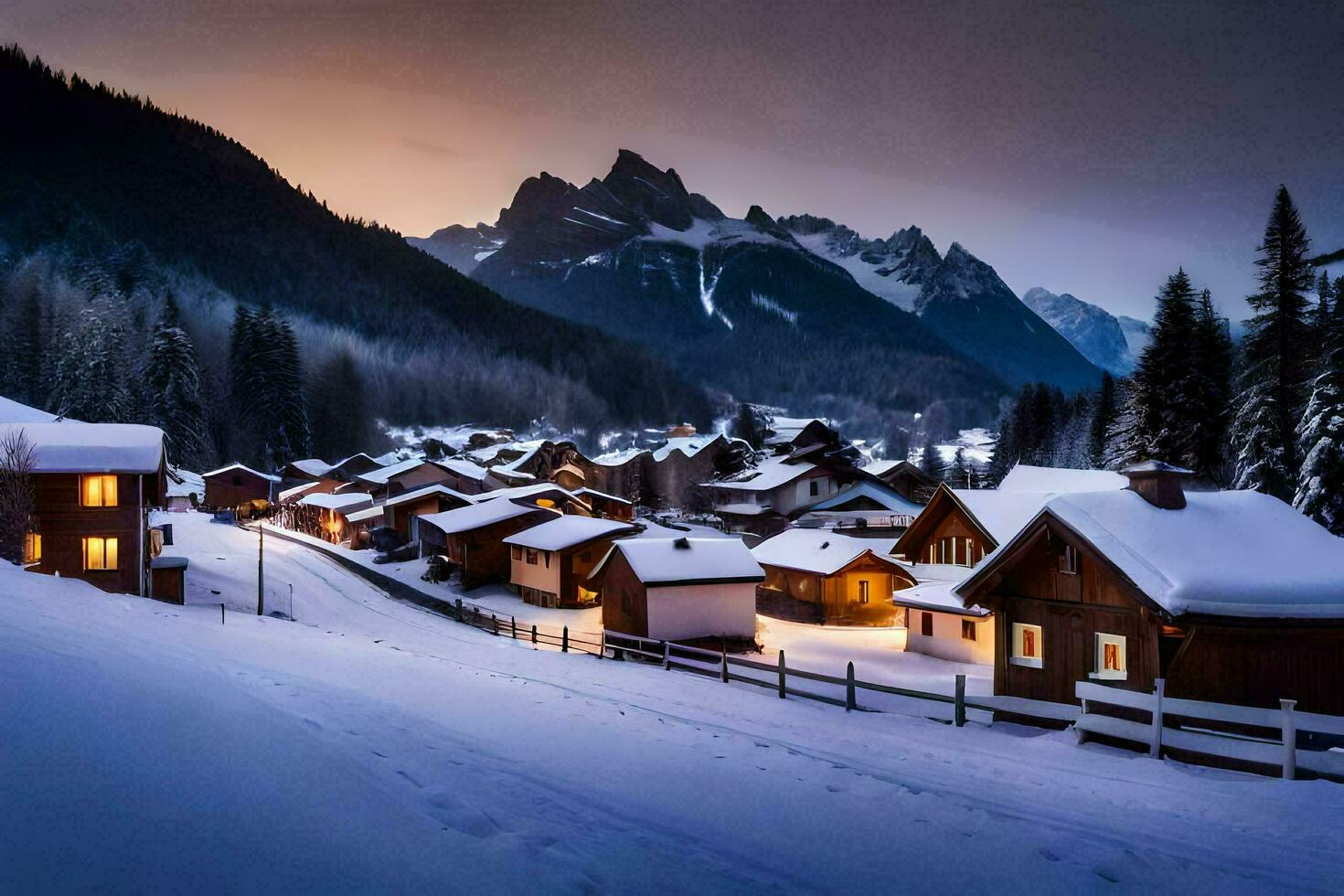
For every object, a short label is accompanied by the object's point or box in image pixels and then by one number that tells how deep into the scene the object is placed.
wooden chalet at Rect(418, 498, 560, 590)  47.16
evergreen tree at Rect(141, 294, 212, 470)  85.62
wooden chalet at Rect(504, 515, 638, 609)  41.72
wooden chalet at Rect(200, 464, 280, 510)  83.62
